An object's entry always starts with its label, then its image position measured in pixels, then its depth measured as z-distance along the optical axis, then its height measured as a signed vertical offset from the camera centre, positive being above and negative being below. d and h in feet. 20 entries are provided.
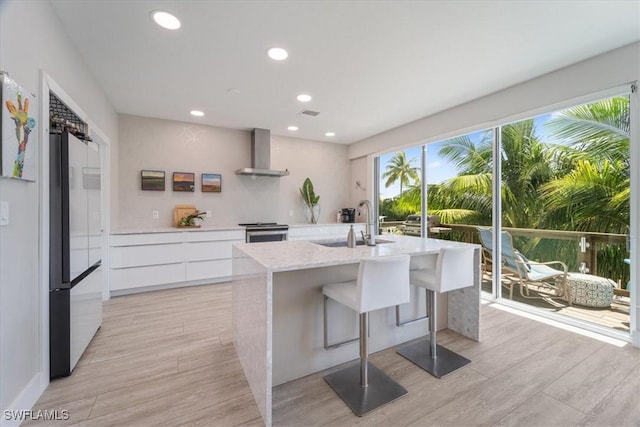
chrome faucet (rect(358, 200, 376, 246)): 7.60 -0.54
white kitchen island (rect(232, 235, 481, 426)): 5.10 -2.29
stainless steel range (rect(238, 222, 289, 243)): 14.49 -0.99
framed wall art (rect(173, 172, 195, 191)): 14.46 +1.73
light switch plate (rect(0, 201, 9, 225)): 4.54 +0.03
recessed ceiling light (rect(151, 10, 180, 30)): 6.50 +4.67
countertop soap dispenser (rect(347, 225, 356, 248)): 7.21 -0.69
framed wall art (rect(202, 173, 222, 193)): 15.16 +1.72
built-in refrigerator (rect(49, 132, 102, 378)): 6.06 -0.85
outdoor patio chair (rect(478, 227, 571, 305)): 10.00 -2.22
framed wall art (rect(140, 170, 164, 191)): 13.76 +1.71
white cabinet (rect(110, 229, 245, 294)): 11.87 -2.02
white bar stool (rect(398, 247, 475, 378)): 6.64 -1.78
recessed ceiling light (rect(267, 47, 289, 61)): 7.91 +4.68
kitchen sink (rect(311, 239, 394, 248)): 8.41 -0.89
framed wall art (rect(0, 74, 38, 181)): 4.50 +1.45
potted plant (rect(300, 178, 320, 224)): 17.85 +0.94
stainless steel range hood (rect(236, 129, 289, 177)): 15.66 +3.49
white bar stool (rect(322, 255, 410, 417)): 5.44 -1.80
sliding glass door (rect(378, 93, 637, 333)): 8.56 +0.26
